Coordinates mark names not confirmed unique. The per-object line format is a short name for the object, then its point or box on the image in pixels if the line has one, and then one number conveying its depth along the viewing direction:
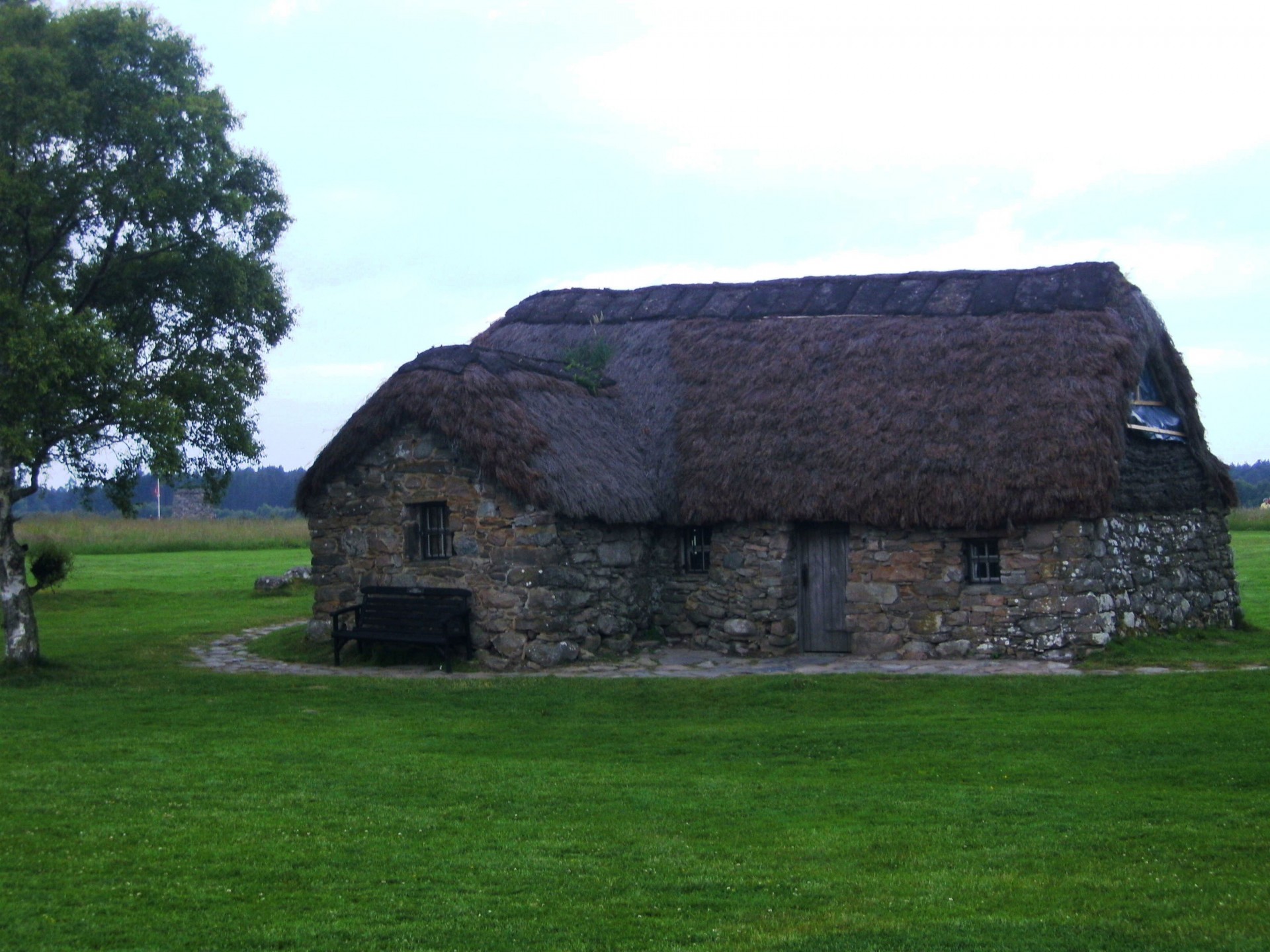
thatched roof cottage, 18.38
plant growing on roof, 22.38
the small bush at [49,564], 27.39
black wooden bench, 18.59
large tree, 16.47
